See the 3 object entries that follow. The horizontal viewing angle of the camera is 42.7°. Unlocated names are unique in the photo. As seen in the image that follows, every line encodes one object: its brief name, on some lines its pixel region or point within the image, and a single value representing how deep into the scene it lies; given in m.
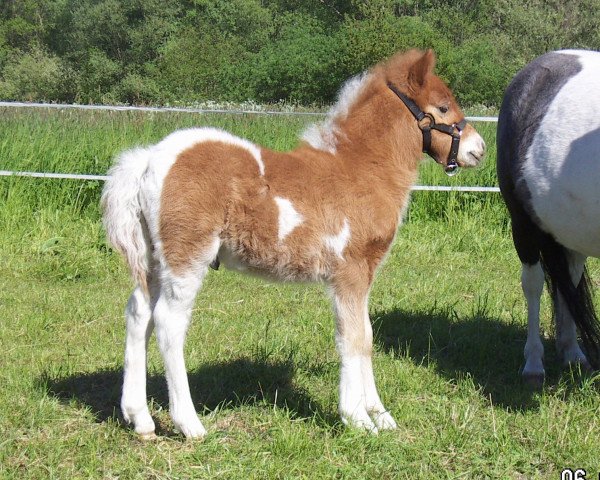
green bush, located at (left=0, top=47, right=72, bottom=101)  44.80
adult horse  3.96
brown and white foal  3.31
